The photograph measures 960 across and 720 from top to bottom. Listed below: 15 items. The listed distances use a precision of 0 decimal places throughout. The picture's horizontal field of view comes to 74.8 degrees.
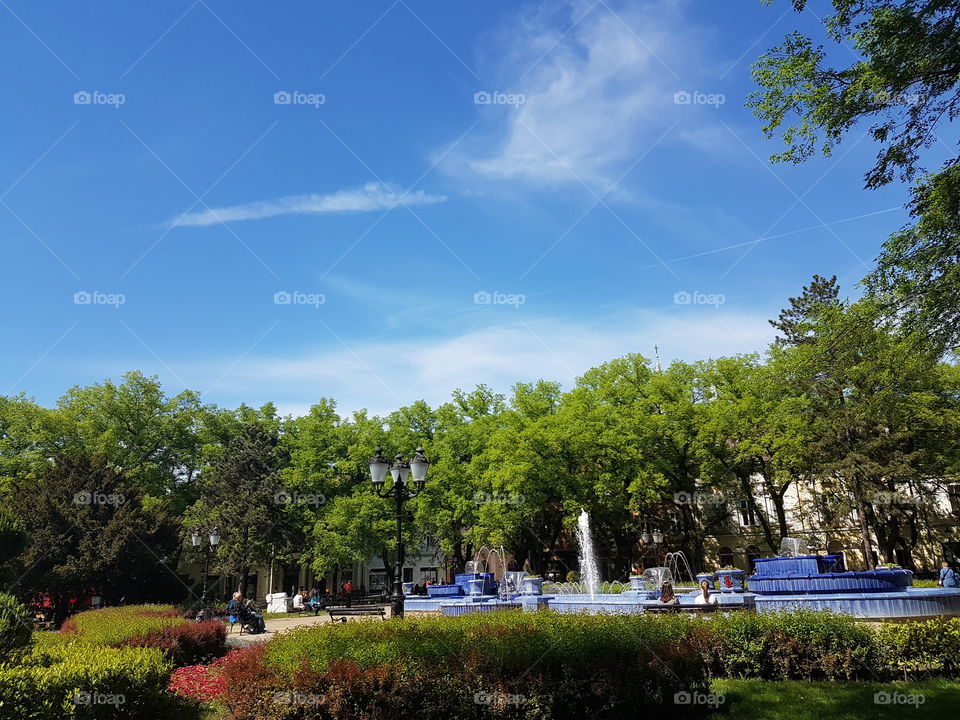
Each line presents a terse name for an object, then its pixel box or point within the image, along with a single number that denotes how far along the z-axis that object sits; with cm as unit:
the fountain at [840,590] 1390
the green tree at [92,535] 2644
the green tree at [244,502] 4003
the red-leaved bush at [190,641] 1296
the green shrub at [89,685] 607
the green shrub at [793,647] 989
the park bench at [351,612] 2596
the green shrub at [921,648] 978
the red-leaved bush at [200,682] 967
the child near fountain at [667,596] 1640
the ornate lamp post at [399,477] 1441
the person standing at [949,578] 1755
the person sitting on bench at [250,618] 2341
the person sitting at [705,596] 1561
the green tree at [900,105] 880
